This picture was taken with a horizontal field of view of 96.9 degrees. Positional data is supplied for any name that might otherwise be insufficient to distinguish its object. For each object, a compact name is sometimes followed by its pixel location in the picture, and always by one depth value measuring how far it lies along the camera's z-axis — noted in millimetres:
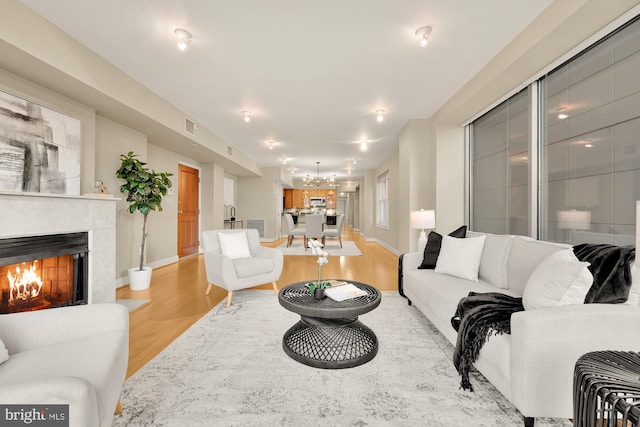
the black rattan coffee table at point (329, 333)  1912
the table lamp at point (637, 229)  1129
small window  8773
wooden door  6340
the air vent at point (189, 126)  4719
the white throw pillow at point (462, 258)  2623
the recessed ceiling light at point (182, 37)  2498
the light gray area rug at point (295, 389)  1467
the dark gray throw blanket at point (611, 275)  1502
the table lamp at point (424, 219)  3901
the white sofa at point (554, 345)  1343
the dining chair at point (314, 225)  7706
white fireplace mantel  2244
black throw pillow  3033
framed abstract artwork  2545
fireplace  2318
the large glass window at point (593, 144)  2039
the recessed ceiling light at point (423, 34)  2480
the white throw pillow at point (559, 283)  1499
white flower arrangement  2213
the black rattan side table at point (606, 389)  903
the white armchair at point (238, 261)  3162
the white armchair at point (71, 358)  829
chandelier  10345
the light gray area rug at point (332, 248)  7168
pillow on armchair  3580
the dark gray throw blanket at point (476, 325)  1636
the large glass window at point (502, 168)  3178
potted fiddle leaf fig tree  3834
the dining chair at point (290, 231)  8219
